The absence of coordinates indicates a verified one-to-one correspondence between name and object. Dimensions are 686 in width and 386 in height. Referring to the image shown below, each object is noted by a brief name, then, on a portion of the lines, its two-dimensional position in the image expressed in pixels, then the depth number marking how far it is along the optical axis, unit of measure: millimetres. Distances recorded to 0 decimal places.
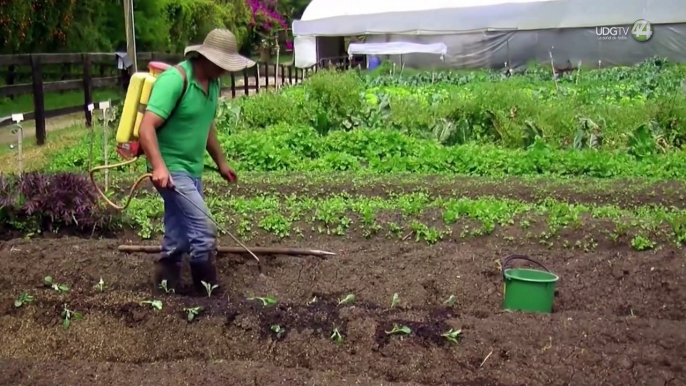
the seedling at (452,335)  4391
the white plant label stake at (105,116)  7457
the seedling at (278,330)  4527
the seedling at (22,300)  4973
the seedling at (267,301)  4918
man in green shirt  4699
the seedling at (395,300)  5148
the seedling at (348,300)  5033
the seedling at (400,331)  4441
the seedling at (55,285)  5336
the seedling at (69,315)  4773
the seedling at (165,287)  5348
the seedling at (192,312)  4695
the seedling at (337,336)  4461
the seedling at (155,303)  4809
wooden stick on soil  5995
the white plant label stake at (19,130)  7367
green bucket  5086
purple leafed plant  6926
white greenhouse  31109
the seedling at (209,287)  5207
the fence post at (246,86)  24055
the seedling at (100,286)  5453
